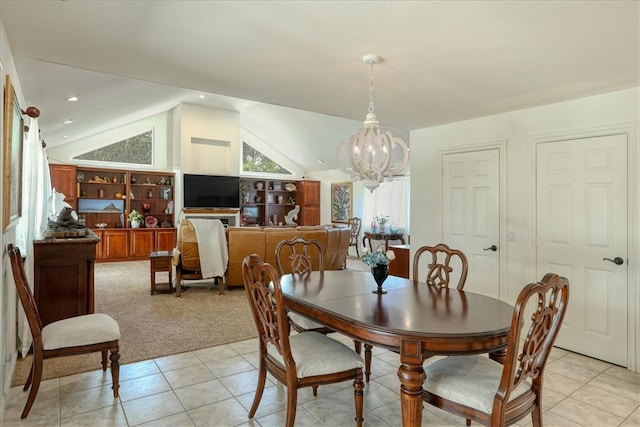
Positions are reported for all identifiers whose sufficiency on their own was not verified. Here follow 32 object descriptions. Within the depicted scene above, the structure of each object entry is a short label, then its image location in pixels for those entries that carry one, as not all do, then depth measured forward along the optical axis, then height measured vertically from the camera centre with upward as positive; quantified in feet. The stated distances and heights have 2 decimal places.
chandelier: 9.41 +1.50
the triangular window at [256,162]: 35.91 +4.83
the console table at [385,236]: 28.02 -1.78
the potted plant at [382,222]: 29.31 -0.76
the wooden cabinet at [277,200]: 35.65 +1.17
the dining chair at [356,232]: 32.12 -1.67
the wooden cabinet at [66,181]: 25.73 +2.21
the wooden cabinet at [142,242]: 28.07 -2.22
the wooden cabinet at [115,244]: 27.12 -2.28
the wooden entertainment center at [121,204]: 27.04 +0.66
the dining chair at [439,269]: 9.23 -1.44
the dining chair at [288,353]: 6.68 -2.66
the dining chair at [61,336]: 7.48 -2.59
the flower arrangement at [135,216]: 28.43 -0.25
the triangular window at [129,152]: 28.48 +4.73
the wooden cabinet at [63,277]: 11.07 -1.92
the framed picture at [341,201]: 34.42 +1.03
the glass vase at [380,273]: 8.07 -1.30
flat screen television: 29.30 +1.71
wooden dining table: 5.78 -1.81
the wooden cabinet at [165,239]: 28.91 -2.03
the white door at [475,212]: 13.42 +0.00
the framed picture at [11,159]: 7.09 +1.12
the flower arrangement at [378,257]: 8.07 -0.98
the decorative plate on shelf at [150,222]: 29.28 -0.72
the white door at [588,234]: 10.54 -0.64
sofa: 18.42 -1.40
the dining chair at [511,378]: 5.37 -2.70
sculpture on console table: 12.19 -0.45
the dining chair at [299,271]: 9.45 -1.69
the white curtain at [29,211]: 10.03 +0.06
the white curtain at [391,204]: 28.78 +0.68
